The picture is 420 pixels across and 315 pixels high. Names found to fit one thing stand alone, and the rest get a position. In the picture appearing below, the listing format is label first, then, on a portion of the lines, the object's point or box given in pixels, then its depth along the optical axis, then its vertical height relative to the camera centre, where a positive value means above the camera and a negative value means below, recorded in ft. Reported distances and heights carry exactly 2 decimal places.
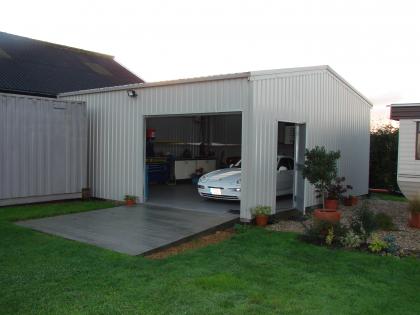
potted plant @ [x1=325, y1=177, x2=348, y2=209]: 36.19 -4.29
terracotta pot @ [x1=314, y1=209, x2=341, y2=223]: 27.94 -4.64
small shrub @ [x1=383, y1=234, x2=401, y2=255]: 21.80 -5.33
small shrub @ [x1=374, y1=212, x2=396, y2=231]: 29.53 -5.46
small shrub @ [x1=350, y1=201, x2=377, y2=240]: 23.29 -4.35
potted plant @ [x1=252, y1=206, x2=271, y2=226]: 29.01 -4.86
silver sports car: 34.50 -3.16
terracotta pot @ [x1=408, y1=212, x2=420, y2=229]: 30.45 -5.35
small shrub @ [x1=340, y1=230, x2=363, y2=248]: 22.66 -5.16
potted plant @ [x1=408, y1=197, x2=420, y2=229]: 30.45 -4.79
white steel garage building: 29.58 +2.33
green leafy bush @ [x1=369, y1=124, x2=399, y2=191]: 57.47 -1.43
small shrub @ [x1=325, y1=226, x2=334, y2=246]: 23.09 -5.11
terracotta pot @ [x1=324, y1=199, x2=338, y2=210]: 36.14 -5.01
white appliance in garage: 53.26 -2.92
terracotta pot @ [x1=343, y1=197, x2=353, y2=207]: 42.11 -5.51
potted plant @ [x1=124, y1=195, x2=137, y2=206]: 35.37 -4.81
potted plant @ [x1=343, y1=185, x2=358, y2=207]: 42.11 -5.50
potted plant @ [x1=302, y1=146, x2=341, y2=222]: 30.25 -1.54
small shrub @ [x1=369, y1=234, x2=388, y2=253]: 21.85 -5.25
